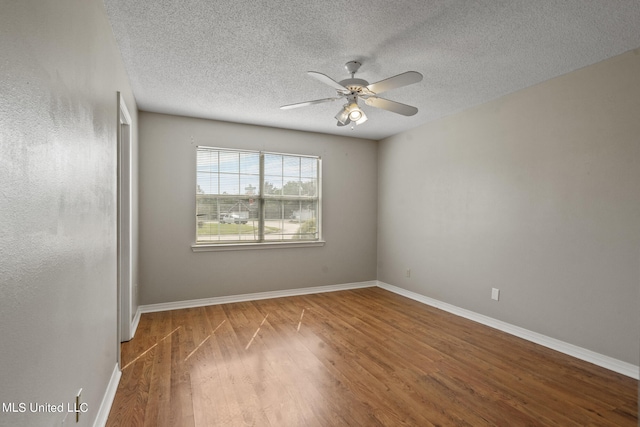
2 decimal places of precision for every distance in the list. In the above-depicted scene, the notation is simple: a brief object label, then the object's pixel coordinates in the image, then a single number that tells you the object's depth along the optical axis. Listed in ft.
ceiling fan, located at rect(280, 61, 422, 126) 8.12
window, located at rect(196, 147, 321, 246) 14.98
